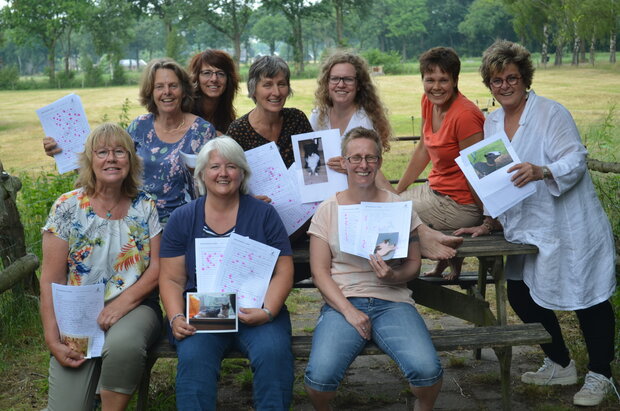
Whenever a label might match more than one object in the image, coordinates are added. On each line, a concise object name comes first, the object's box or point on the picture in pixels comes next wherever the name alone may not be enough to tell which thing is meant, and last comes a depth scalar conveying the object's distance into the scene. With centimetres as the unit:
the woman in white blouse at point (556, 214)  393
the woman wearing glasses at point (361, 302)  339
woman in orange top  425
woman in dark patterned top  416
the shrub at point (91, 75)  5802
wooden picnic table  402
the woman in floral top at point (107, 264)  342
